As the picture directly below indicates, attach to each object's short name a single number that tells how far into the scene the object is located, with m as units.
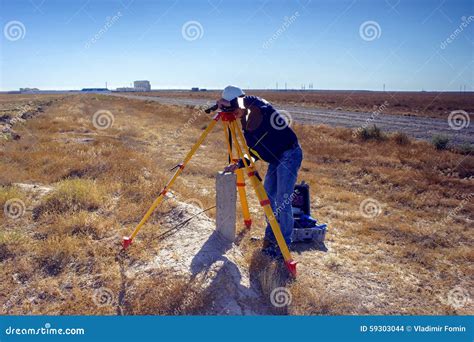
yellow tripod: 4.16
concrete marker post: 4.73
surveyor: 4.41
